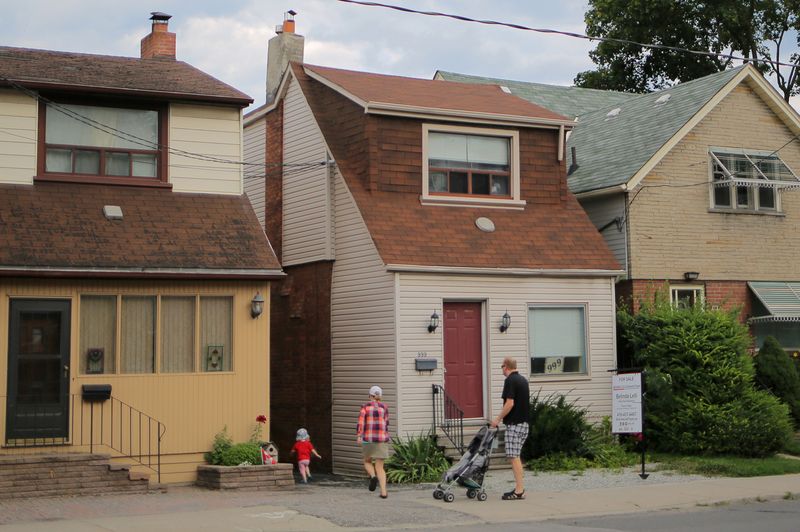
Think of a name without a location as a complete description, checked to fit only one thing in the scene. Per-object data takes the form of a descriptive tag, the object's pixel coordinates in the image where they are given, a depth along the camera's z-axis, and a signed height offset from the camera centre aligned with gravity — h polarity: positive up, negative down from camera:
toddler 18.73 -1.53
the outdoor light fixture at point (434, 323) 19.51 +0.64
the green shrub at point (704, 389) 19.56 -0.57
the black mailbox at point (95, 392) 16.86 -0.47
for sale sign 17.94 -0.73
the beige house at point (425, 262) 19.70 +1.79
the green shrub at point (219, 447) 17.39 -1.35
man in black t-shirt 15.32 -0.76
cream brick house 22.91 +3.39
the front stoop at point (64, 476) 15.54 -1.64
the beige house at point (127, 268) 16.77 +1.43
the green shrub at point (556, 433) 19.27 -1.28
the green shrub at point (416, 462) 18.06 -1.69
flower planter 16.77 -1.77
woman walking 15.66 -1.01
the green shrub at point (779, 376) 22.12 -0.36
